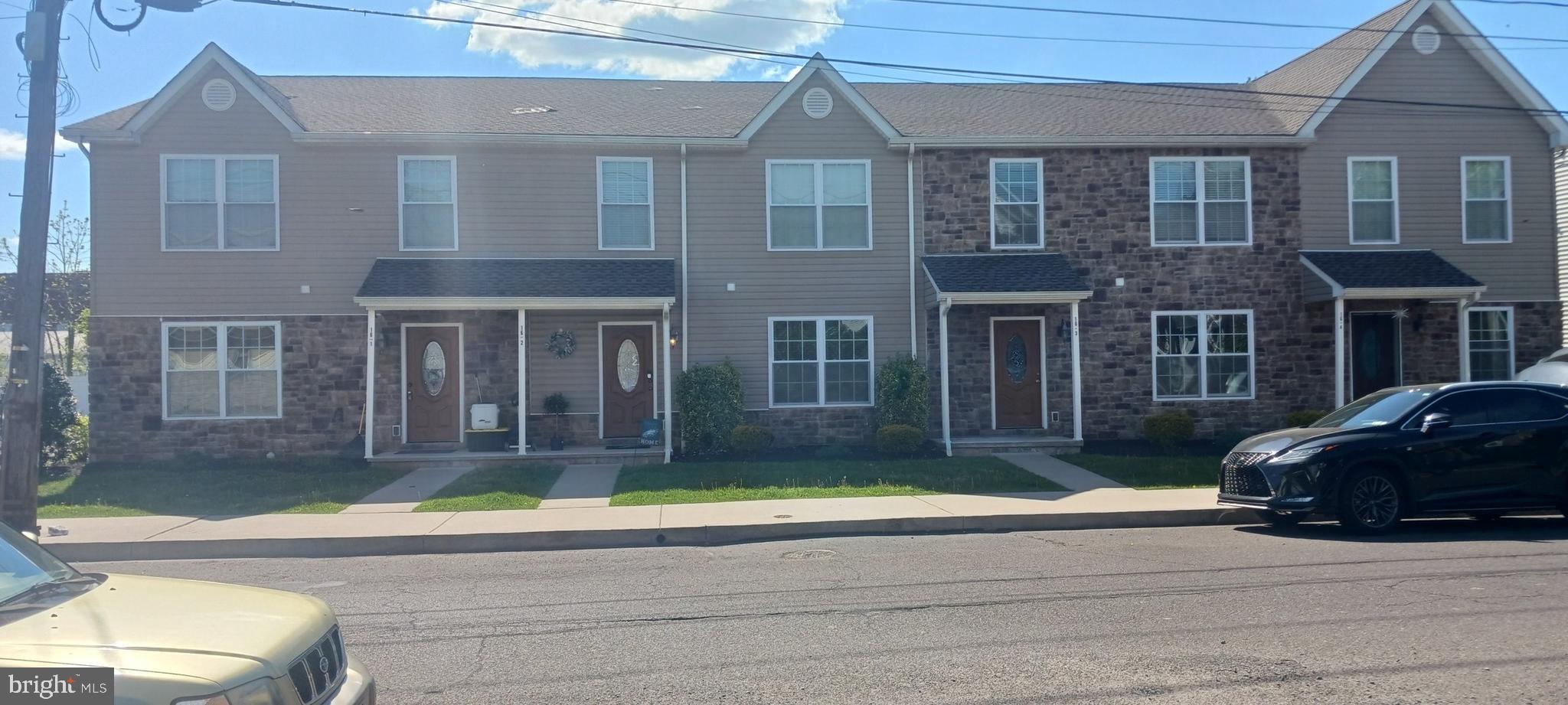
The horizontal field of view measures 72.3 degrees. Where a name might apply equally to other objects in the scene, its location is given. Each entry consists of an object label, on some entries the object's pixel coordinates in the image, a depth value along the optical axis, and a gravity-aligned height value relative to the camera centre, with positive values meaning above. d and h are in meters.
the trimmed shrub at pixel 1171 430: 18.09 -1.12
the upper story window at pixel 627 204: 18.69 +2.90
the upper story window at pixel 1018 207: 19.23 +2.83
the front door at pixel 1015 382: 19.36 -0.29
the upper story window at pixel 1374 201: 19.61 +2.94
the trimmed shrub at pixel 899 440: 17.27 -1.17
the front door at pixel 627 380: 18.80 -0.16
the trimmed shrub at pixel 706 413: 17.73 -0.71
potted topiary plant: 18.31 -0.59
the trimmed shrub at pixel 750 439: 17.25 -1.14
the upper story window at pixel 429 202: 18.39 +2.93
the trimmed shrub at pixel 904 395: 17.98 -0.47
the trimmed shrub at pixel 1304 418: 18.22 -0.95
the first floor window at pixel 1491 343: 19.88 +0.31
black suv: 10.80 -1.02
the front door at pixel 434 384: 18.58 -0.18
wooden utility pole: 11.27 +0.95
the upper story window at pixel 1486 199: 19.75 +2.96
